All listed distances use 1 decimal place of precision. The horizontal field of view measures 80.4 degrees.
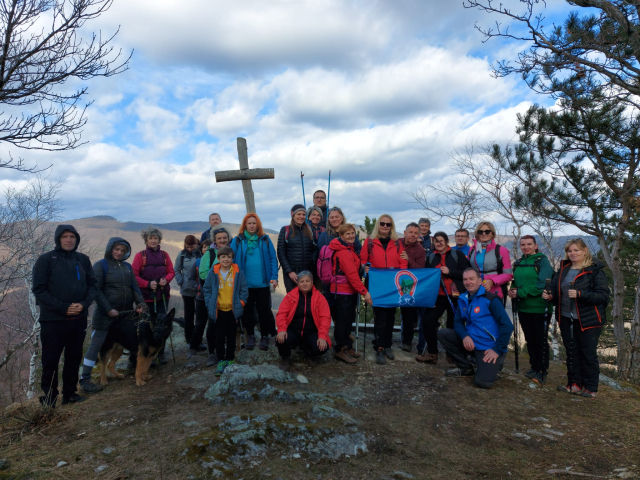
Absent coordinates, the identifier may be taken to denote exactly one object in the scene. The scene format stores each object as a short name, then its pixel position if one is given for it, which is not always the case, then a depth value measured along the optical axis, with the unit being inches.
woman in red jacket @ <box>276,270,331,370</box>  229.0
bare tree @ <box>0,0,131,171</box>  206.2
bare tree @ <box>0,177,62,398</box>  684.7
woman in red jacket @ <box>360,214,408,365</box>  249.9
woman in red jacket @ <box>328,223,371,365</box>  238.1
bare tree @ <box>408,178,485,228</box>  538.6
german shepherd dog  226.4
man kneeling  212.8
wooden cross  341.7
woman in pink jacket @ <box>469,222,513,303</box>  228.7
